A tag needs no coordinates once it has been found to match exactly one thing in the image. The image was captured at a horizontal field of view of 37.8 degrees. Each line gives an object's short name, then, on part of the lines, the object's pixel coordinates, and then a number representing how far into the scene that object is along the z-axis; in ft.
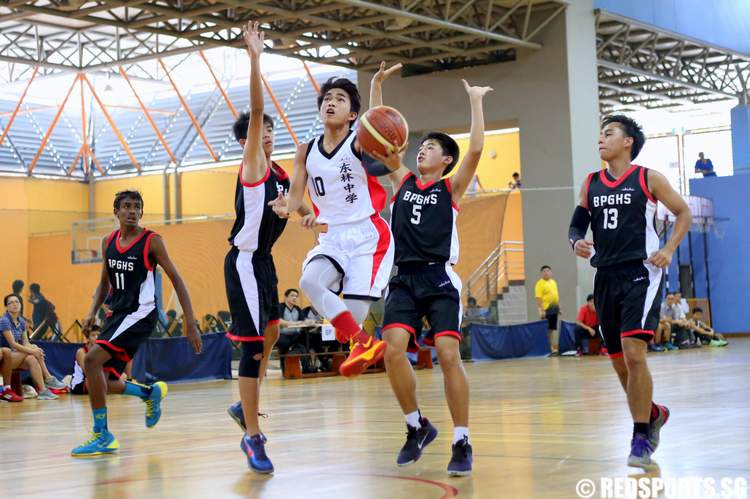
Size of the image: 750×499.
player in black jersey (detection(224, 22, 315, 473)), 19.21
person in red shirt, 71.36
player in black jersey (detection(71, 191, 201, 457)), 23.24
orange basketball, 18.52
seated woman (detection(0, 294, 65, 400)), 44.55
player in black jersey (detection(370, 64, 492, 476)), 18.65
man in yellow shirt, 73.15
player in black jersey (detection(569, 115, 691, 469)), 18.86
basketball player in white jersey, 18.88
